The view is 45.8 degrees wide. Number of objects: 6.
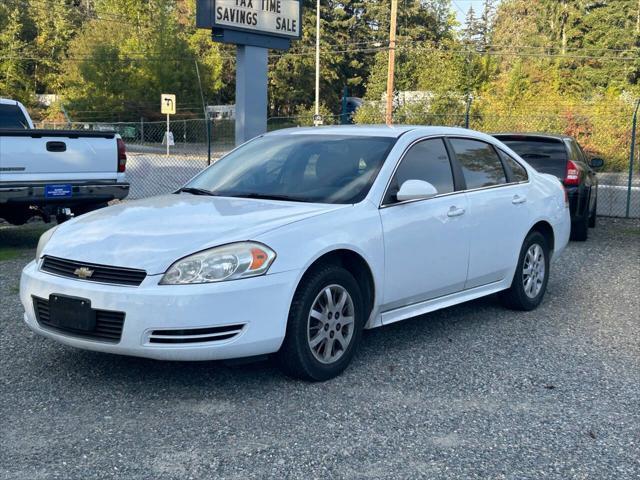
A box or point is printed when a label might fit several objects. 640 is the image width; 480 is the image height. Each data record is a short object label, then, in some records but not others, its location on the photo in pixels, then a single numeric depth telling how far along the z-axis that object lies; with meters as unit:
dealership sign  11.91
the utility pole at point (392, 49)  29.50
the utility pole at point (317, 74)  47.25
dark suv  10.78
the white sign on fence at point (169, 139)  28.86
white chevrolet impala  4.25
